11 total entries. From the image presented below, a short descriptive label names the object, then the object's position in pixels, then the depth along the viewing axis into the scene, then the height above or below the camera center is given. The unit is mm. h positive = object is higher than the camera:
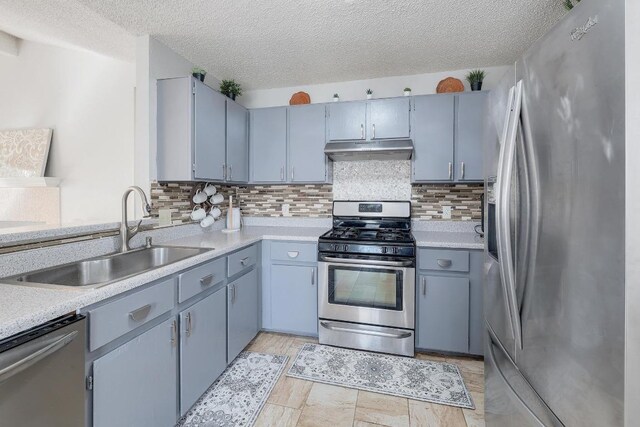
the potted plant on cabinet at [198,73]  2358 +1067
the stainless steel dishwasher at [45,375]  807 -520
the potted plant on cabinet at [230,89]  2717 +1089
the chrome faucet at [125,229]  1769 -146
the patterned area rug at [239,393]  1616 -1163
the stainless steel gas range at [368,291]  2207 -657
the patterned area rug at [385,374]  1845 -1156
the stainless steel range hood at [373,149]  2412 +482
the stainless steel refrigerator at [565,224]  655 -44
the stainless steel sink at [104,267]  1350 -336
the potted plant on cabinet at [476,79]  2461 +1085
